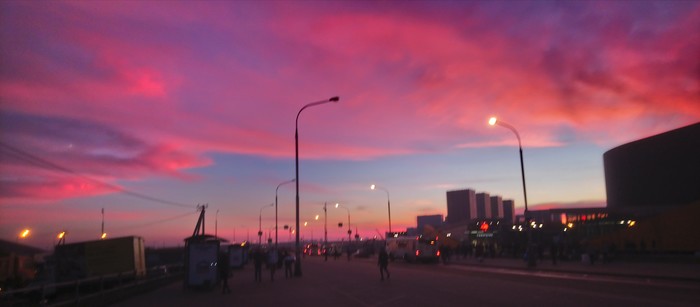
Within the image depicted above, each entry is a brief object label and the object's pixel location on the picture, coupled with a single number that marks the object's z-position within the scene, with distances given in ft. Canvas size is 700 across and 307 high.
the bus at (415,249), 175.32
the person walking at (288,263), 109.19
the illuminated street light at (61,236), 164.45
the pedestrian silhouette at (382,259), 92.37
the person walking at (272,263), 101.81
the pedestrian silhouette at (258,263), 101.86
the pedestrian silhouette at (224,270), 77.10
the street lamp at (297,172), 110.87
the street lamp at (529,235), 115.75
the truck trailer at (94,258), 102.89
